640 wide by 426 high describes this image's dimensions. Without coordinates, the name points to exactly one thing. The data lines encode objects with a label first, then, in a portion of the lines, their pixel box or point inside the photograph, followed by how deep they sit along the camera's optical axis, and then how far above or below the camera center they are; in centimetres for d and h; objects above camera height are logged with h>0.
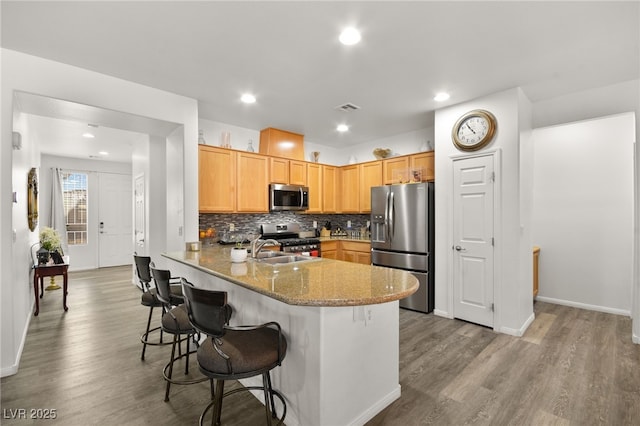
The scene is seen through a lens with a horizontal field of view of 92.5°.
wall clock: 351 +98
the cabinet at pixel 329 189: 580 +46
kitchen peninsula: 170 -75
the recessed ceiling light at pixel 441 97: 353 +136
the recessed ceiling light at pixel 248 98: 361 +139
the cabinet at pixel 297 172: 524 +70
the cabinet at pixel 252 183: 459 +47
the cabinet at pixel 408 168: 452 +69
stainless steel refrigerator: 414 -30
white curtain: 697 +18
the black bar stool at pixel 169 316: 224 -79
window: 727 +21
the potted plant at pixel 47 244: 446 -46
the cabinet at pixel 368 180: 530 +58
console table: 426 -82
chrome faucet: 286 -31
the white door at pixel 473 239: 356 -32
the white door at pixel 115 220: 766 -16
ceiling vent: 393 +138
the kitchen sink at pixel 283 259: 282 -44
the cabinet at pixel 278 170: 494 +70
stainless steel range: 485 -44
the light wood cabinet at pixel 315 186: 555 +49
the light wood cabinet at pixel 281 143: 502 +118
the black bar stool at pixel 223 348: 159 -76
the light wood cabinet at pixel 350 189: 567 +45
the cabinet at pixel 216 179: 416 +48
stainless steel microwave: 491 +26
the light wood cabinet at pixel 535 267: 449 -82
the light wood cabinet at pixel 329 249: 534 -65
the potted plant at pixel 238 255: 265 -36
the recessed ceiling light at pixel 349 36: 232 +137
